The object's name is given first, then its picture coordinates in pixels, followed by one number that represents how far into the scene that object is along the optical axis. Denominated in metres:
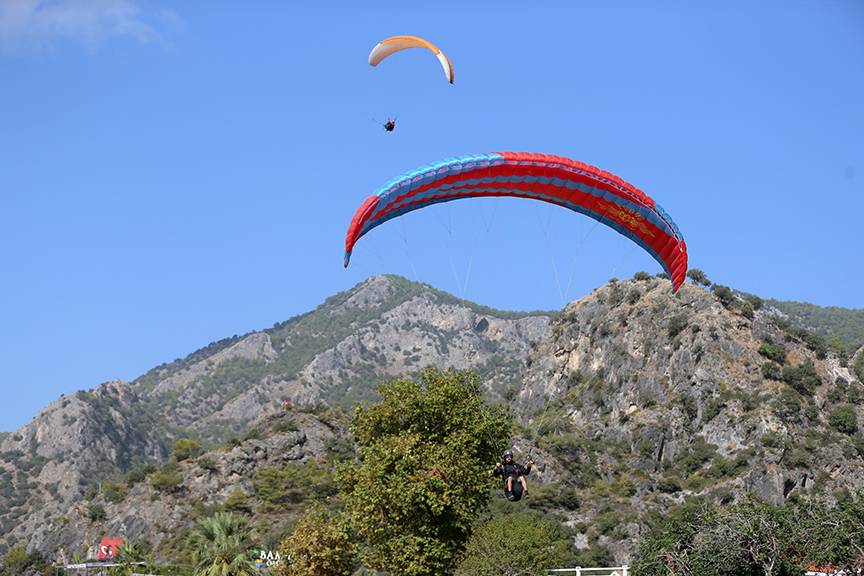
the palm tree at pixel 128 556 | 75.81
